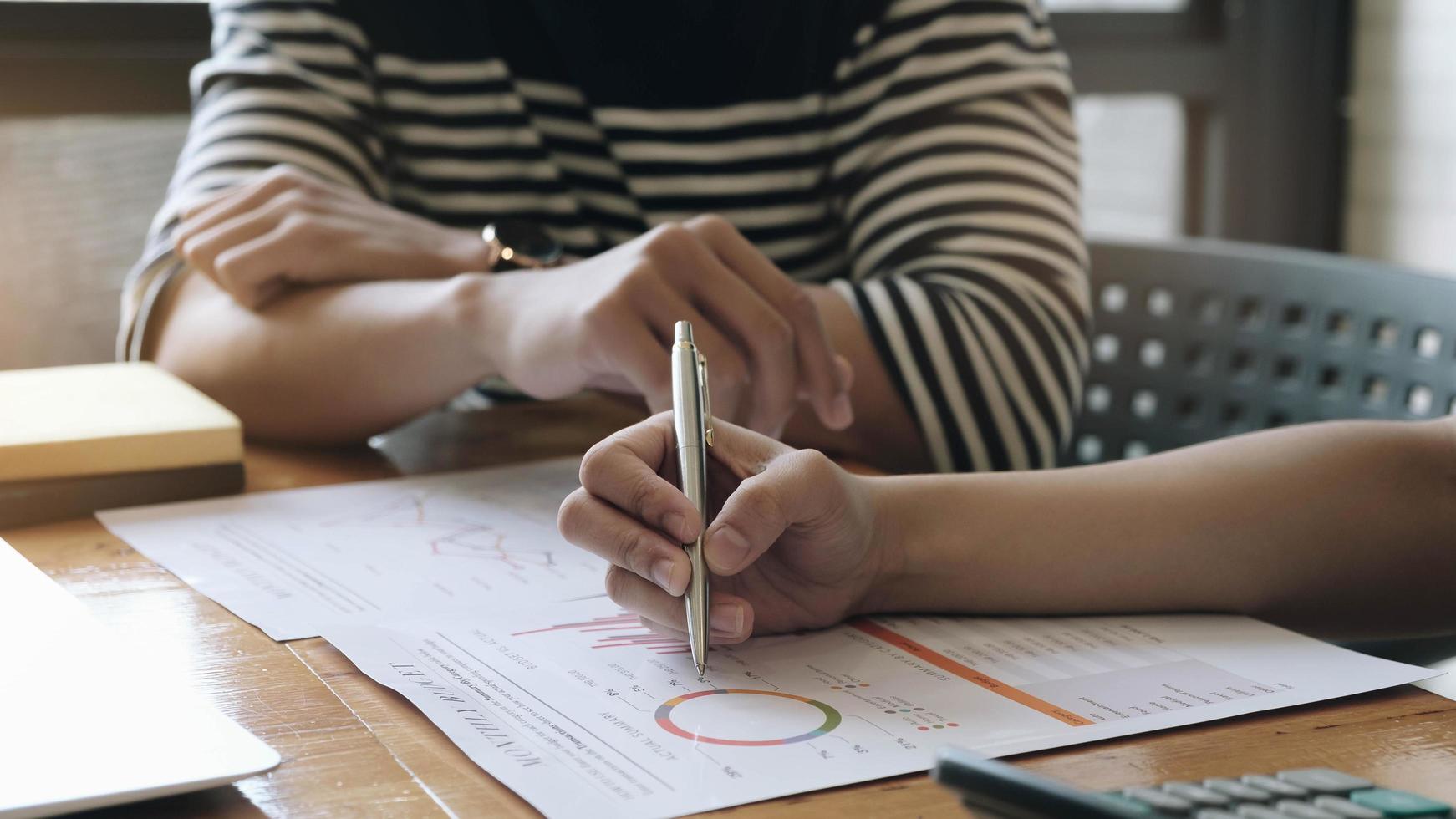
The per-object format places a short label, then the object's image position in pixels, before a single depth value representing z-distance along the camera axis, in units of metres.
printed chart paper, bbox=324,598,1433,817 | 1.03
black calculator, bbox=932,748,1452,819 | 0.91
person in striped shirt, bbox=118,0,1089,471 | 1.38
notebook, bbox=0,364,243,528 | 1.33
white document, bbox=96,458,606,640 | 1.20
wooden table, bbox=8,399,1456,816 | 1.00
